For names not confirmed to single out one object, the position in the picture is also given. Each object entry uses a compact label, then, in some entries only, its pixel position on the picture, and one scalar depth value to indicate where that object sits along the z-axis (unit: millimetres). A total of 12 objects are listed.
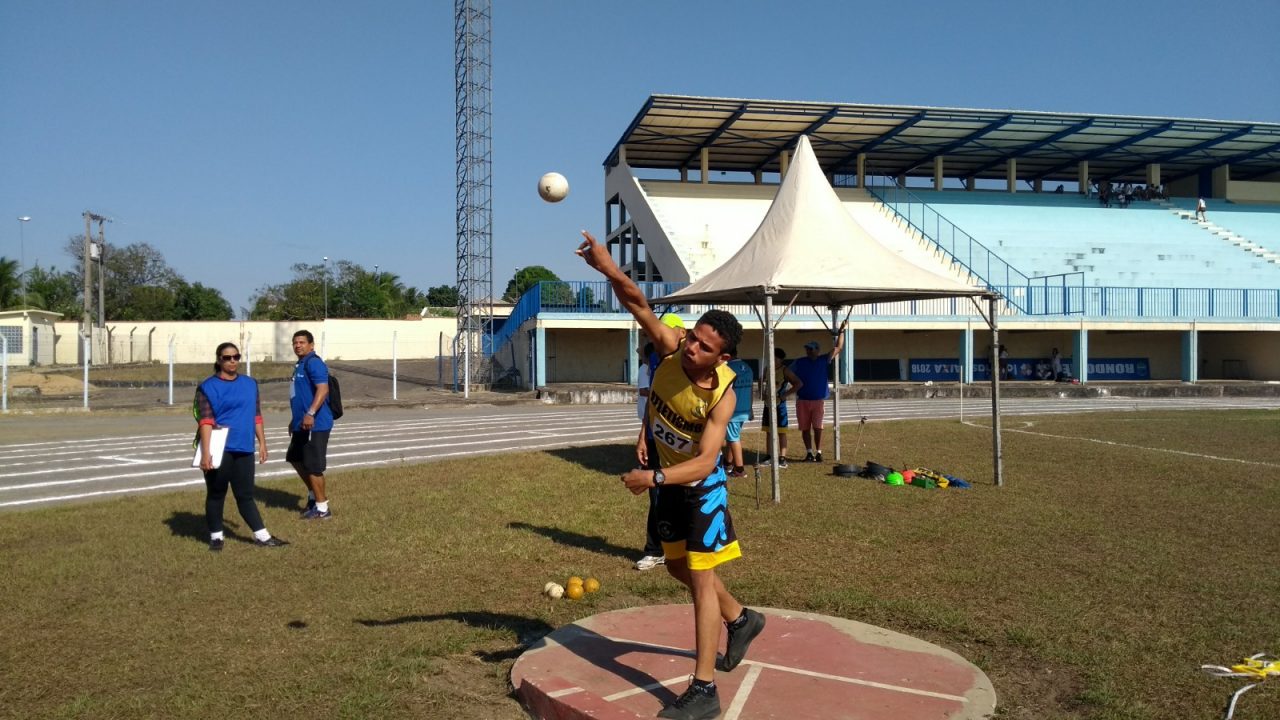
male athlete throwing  4516
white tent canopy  11742
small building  45906
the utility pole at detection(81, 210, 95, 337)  44406
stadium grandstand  34531
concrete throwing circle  4648
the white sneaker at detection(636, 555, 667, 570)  7641
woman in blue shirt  8297
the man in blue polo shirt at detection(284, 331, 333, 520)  9453
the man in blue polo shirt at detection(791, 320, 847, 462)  13484
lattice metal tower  35938
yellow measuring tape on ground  4914
